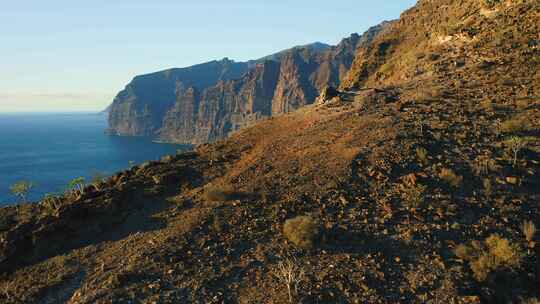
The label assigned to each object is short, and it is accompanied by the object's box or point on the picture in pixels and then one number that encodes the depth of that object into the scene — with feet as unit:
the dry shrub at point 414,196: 67.72
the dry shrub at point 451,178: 72.80
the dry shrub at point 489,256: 54.34
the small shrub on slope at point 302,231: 60.23
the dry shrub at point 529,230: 59.41
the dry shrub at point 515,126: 89.56
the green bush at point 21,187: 127.02
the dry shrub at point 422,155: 81.56
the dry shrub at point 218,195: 75.92
